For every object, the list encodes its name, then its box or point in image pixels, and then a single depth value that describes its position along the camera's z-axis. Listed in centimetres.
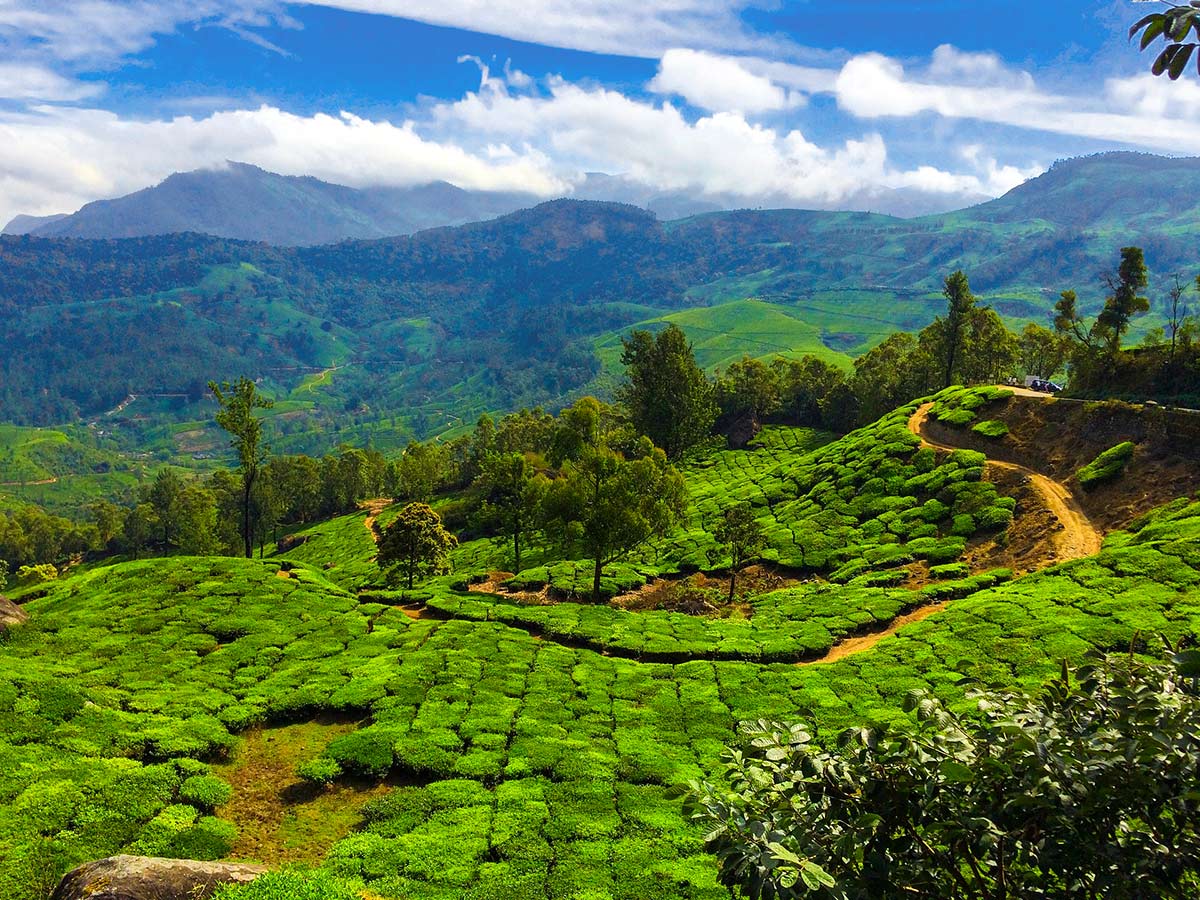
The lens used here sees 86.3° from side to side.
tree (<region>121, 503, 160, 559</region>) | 14162
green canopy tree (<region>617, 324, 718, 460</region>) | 9512
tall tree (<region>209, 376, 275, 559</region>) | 5628
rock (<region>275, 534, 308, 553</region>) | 12306
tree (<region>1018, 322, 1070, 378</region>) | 10206
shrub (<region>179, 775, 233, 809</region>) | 1956
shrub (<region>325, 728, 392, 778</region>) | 2209
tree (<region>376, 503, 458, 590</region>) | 5128
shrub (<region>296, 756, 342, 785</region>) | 2145
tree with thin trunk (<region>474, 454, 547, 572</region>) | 5509
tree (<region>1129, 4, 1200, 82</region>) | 487
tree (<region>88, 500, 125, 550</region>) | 14950
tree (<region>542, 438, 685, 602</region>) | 4759
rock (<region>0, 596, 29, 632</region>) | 3199
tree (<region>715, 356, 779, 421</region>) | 12320
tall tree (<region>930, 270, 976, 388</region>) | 8856
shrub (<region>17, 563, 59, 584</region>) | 6456
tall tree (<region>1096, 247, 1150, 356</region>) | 6231
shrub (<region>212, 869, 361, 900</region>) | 1270
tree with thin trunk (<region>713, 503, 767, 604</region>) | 4722
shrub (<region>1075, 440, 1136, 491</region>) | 4562
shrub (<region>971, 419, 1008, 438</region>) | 5744
